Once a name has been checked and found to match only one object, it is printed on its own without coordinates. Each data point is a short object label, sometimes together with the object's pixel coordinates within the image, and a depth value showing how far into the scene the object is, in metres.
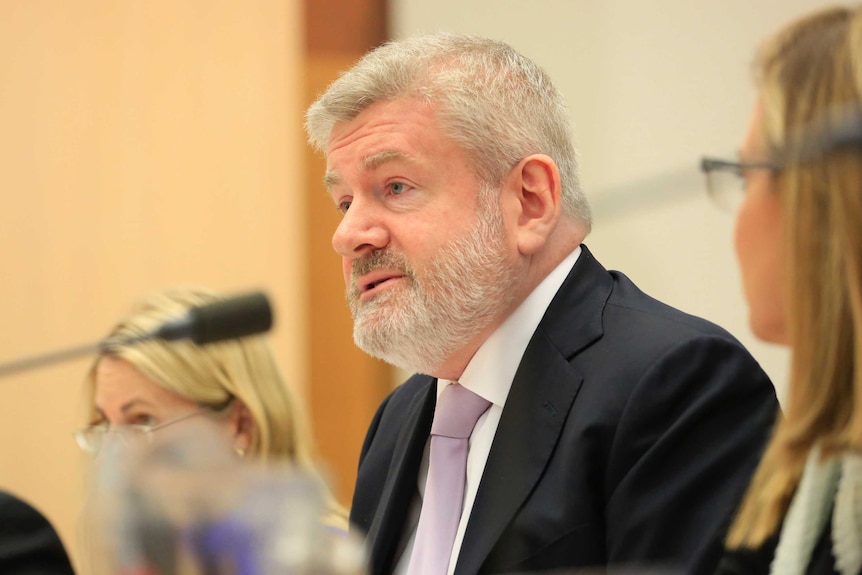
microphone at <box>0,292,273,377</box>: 3.18
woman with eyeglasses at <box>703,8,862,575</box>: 3.07
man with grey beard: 3.29
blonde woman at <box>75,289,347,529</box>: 3.66
